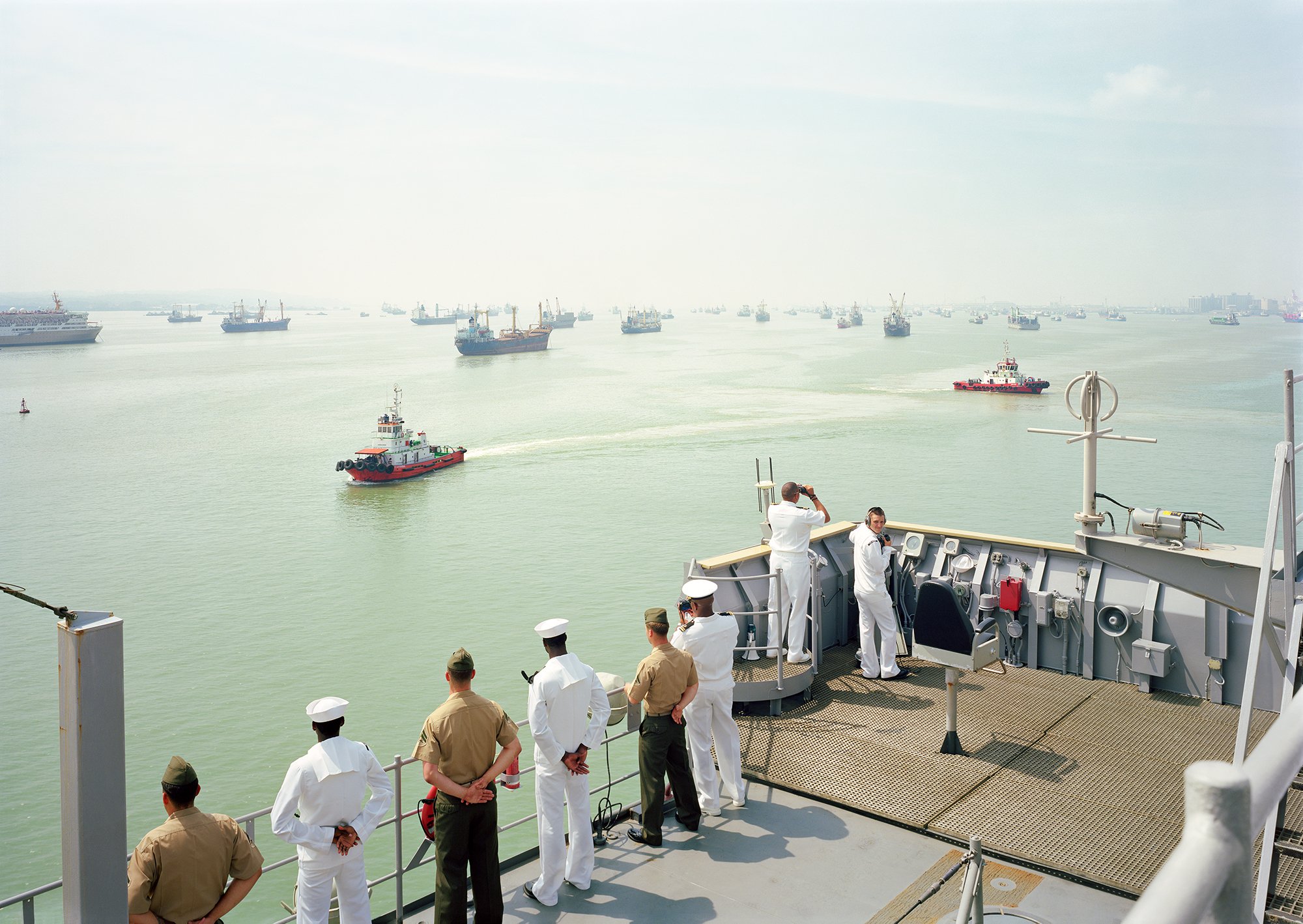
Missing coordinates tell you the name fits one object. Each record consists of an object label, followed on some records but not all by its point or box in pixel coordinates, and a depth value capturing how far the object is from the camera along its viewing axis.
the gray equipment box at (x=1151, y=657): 8.77
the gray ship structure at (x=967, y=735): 4.63
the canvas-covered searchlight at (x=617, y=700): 7.43
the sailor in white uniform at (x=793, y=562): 9.12
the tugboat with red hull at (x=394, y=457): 52.28
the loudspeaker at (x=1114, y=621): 9.02
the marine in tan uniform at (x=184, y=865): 4.36
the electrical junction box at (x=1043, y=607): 9.41
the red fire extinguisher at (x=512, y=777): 5.75
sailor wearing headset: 9.37
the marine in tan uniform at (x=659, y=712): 6.61
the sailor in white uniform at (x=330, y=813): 5.07
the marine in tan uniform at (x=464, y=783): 5.46
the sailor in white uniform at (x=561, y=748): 5.97
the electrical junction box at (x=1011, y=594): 9.48
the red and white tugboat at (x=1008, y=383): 83.12
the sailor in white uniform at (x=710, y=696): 7.02
